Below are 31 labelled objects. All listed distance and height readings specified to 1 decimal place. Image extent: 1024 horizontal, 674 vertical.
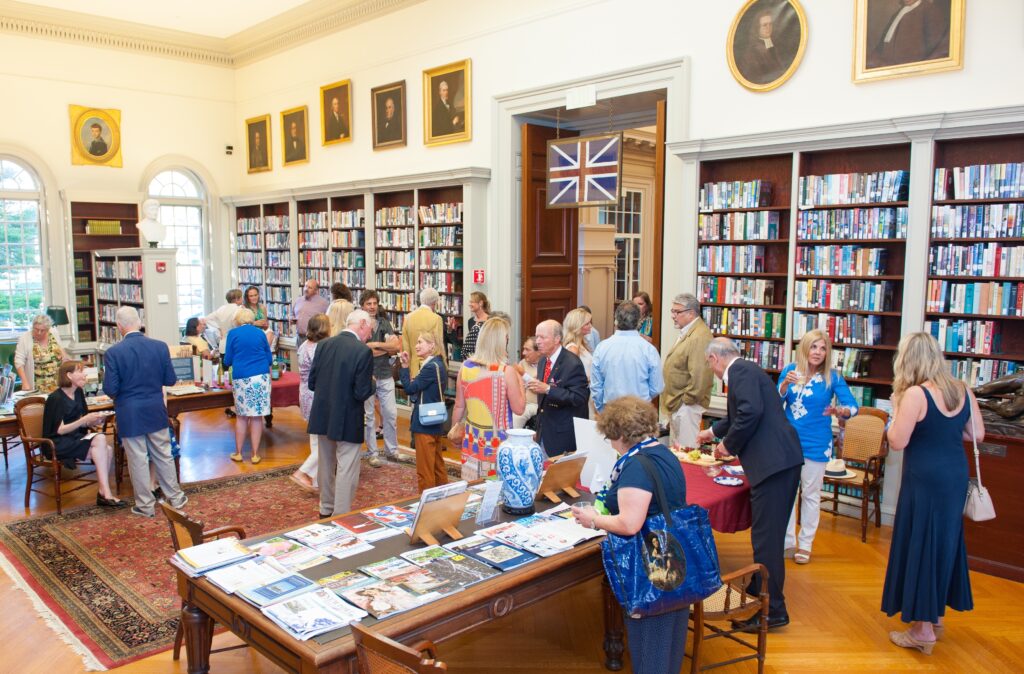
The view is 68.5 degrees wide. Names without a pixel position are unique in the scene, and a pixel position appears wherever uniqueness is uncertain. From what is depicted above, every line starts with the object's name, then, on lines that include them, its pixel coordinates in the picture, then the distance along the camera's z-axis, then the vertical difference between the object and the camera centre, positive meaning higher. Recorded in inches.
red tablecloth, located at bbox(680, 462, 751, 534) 164.2 -52.9
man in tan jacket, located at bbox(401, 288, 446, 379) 282.0 -24.0
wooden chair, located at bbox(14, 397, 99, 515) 243.0 -58.5
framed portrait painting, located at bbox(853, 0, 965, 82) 218.1 +67.2
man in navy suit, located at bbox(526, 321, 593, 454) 199.5 -33.9
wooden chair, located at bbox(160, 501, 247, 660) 135.7 -49.9
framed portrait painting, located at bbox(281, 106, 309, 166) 462.3 +78.6
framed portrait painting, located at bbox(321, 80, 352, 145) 427.5 +86.2
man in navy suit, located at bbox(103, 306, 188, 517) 230.2 -42.8
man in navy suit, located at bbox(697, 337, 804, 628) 156.1 -38.4
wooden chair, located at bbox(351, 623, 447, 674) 94.0 -49.8
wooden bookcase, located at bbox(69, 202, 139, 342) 462.3 +14.3
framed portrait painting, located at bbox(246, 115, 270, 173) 491.8 +77.9
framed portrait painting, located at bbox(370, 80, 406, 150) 395.9 +78.6
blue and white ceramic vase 147.8 -40.8
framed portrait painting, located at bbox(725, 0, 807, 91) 249.3 +74.5
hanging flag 274.4 +34.5
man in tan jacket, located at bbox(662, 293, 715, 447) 235.3 -35.3
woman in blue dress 152.0 -45.6
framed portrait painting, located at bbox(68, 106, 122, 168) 452.1 +75.9
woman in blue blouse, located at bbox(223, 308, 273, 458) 289.3 -43.1
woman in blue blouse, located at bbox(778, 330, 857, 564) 199.6 -38.2
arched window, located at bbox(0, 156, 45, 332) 439.5 +8.2
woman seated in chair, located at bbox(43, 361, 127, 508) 245.1 -53.9
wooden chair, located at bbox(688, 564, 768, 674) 133.6 -63.8
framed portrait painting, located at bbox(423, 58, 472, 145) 361.4 +77.4
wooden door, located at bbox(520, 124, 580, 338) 346.6 +7.4
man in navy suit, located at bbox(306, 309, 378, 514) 214.2 -38.0
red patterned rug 169.3 -82.0
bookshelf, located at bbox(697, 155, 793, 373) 260.1 +3.9
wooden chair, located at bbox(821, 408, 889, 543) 225.0 -55.8
